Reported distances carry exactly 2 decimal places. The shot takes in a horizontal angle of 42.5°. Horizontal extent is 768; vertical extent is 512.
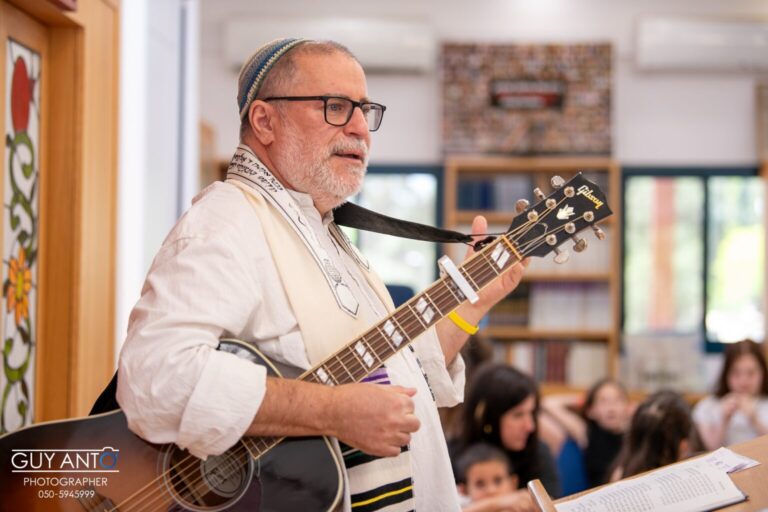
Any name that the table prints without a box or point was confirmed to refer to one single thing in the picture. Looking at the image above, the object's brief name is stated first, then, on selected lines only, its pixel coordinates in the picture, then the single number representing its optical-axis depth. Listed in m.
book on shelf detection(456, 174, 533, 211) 6.26
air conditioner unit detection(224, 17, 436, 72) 6.33
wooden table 1.56
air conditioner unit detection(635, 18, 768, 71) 6.34
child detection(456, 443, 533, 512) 3.11
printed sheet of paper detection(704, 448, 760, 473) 1.69
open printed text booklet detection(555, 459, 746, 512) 1.58
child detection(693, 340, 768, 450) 4.79
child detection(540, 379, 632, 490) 4.49
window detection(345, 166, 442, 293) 6.54
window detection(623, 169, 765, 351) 6.51
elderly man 1.39
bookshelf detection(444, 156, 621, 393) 6.25
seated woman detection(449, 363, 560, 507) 3.34
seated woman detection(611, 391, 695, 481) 2.93
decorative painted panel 2.41
